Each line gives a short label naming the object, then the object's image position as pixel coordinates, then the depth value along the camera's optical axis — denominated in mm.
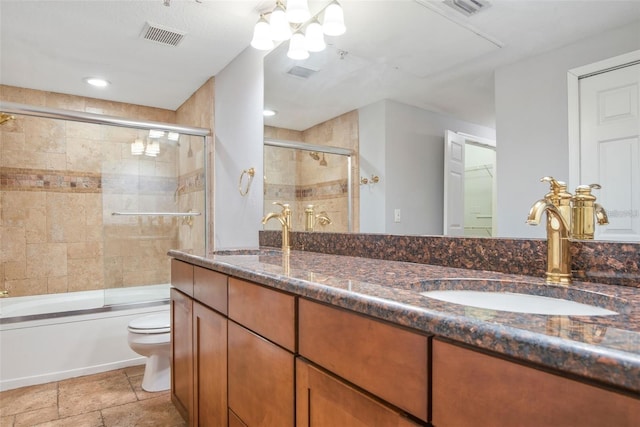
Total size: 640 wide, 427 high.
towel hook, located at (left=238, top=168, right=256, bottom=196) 2617
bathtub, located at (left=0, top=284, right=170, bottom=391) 2377
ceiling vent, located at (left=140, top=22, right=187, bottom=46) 2397
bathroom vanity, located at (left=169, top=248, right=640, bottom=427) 431
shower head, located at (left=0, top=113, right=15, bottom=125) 2996
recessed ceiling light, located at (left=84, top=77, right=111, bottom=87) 3219
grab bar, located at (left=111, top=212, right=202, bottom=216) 3328
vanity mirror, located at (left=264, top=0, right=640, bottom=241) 1011
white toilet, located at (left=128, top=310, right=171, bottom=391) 2240
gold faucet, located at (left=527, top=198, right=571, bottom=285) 906
